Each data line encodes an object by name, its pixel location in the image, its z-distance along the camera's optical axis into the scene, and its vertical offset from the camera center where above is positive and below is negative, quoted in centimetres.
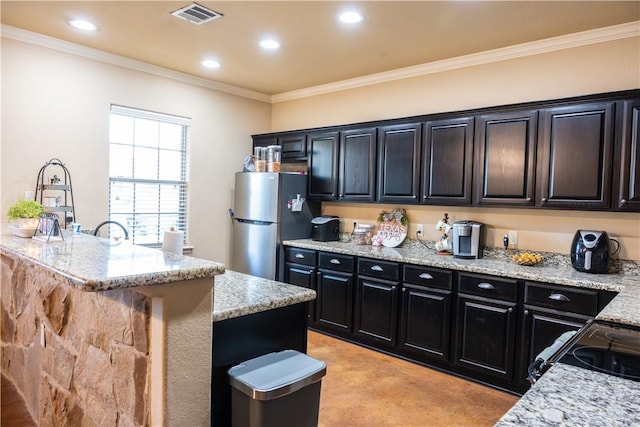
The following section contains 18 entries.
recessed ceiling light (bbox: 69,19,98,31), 330 +137
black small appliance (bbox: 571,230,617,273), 299 -27
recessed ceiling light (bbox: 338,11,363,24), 301 +137
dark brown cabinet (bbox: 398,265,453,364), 343 -88
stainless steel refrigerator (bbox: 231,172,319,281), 456 -17
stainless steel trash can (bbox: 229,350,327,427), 153 -69
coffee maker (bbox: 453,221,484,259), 361 -25
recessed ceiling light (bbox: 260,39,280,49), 360 +138
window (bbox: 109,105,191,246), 427 +29
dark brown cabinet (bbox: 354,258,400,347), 377 -87
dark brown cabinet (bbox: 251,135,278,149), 521 +79
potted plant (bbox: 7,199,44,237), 233 -13
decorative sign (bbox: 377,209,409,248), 432 -20
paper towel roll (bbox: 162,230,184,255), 224 -22
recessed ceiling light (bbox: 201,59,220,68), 419 +139
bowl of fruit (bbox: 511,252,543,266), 332 -37
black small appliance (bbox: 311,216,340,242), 466 -26
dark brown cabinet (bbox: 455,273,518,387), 309 -88
